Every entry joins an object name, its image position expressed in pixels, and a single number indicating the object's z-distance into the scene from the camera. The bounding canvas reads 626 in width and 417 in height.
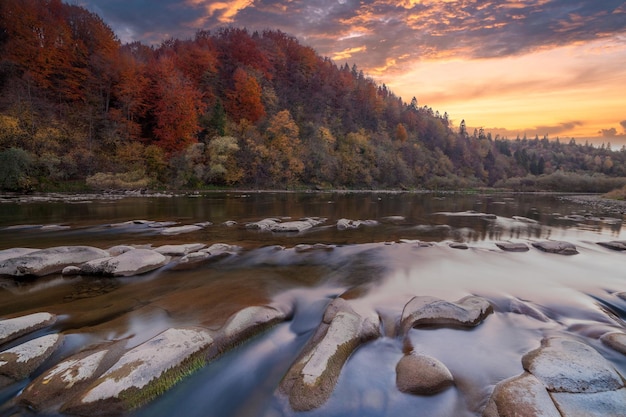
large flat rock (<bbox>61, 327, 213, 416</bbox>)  3.68
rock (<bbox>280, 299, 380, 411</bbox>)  4.05
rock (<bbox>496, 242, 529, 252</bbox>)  12.90
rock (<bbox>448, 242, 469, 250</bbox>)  13.56
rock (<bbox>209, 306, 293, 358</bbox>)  5.24
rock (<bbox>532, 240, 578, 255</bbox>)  12.48
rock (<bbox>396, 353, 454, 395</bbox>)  4.27
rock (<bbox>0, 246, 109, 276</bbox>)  8.33
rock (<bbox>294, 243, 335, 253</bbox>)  12.53
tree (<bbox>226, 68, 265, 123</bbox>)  68.62
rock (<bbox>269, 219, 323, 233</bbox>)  16.56
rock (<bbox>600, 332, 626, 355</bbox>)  5.19
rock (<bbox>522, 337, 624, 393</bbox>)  4.02
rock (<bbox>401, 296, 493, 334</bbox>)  6.08
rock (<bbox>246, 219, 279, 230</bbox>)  16.89
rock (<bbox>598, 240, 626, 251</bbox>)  13.59
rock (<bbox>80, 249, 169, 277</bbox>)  8.53
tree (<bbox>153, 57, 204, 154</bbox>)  52.53
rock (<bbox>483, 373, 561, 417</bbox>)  3.53
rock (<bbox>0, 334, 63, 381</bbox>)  4.19
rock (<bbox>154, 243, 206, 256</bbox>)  10.53
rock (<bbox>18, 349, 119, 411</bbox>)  3.76
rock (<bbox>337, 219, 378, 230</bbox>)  18.07
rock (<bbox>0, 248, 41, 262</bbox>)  8.85
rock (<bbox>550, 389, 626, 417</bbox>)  3.58
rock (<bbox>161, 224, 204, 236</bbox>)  14.97
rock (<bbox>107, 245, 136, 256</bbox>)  10.30
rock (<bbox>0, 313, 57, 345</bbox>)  5.08
